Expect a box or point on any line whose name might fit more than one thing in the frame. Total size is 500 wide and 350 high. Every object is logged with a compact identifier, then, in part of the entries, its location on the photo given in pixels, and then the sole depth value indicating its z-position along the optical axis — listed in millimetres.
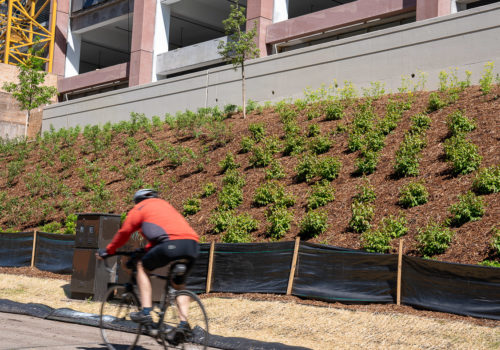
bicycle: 6527
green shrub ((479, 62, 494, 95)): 17298
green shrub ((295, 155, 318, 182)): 16859
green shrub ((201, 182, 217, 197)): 18375
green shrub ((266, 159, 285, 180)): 17547
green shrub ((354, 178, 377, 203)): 14648
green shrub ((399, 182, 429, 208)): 13773
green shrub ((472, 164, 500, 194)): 13094
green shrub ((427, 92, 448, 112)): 17719
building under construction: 25734
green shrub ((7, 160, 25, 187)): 27312
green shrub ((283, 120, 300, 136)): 19797
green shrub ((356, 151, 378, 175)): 16047
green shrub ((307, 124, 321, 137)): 19219
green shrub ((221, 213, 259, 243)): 14752
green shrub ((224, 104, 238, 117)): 24641
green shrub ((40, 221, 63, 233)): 19884
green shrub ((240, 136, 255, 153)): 20219
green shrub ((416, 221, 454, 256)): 11781
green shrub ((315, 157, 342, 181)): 16484
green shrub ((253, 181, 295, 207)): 15926
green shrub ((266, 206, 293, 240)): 14539
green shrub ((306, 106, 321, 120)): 20703
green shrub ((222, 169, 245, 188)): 17984
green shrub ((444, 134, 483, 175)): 14211
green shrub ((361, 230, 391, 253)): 12383
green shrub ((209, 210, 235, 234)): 15789
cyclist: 6590
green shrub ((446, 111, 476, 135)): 15797
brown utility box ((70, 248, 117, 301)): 13602
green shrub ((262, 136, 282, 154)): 19281
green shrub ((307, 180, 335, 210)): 15281
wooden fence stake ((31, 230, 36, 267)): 17741
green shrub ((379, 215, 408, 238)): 12805
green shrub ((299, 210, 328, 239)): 14023
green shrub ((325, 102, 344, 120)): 19938
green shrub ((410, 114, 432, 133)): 16953
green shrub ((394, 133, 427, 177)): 15156
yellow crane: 41341
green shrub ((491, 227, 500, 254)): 11005
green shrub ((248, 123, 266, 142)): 20578
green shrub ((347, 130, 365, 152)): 17438
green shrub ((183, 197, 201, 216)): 17672
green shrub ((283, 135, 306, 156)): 18703
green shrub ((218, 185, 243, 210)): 16906
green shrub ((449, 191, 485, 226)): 12492
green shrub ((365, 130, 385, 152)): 16984
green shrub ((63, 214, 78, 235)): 18750
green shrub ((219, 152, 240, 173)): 19414
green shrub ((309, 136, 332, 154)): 18109
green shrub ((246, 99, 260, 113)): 24173
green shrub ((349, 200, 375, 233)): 13523
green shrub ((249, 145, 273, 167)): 18781
